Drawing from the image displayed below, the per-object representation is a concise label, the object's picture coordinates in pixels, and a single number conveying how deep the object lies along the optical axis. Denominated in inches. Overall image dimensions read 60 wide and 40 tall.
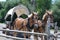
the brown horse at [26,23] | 381.8
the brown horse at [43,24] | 374.1
